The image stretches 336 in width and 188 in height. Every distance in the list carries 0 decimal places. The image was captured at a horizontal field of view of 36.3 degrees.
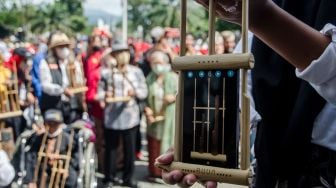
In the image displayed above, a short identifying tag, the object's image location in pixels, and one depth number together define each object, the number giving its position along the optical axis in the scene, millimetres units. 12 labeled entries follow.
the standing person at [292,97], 734
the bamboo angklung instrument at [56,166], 3445
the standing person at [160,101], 4402
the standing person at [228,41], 4674
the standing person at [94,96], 4367
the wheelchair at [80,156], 3592
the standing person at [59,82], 4160
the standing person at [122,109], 4211
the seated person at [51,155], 3455
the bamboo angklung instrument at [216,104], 724
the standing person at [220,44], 4520
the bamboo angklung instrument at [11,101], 4102
